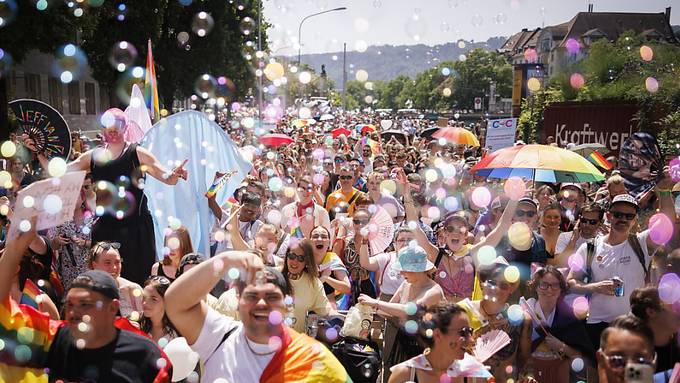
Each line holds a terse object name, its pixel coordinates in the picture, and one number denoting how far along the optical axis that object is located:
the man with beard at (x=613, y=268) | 4.31
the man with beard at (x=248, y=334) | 2.42
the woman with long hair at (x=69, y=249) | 5.06
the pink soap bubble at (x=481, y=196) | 7.22
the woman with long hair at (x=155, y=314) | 3.61
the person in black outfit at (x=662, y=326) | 3.13
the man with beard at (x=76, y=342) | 2.49
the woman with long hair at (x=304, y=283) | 4.43
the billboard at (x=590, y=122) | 18.25
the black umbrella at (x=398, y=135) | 19.02
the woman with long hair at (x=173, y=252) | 4.59
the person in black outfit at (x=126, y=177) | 4.59
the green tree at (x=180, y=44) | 23.47
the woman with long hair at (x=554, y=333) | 3.91
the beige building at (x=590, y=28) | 70.44
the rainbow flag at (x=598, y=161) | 9.03
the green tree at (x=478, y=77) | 76.44
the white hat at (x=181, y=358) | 2.53
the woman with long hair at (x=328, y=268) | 5.00
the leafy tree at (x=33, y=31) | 15.58
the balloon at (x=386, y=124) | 25.64
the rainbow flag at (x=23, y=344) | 2.53
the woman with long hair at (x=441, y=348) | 2.96
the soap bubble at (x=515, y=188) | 5.15
